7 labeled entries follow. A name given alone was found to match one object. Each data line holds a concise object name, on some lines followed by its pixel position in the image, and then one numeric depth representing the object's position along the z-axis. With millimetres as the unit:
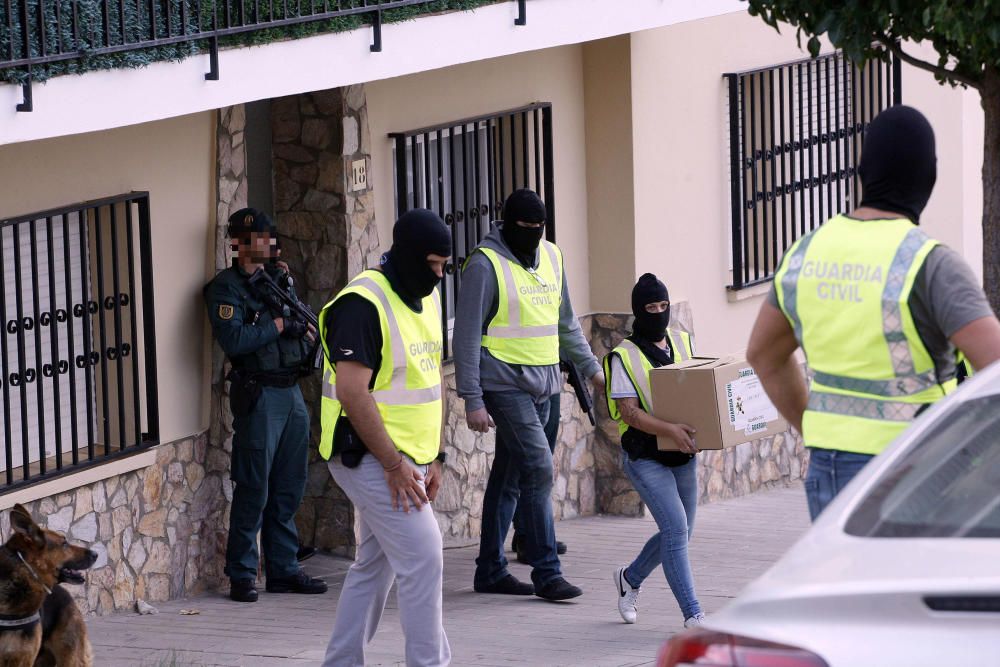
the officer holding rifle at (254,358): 17359
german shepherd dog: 12227
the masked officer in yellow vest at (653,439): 15516
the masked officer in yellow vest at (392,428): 12211
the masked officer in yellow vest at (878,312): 9102
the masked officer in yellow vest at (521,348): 16734
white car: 6285
